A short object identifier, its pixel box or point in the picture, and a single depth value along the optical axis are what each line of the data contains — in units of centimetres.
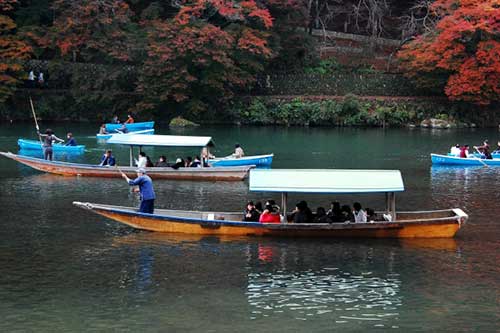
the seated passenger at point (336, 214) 2681
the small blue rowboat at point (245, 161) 4331
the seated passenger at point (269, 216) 2675
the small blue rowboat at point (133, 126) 6135
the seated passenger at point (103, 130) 5900
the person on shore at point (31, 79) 7509
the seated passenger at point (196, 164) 4091
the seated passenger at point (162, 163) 4038
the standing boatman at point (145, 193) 2675
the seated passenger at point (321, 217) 2661
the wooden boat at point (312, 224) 2630
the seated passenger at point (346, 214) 2683
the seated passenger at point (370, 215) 2723
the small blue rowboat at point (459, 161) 4681
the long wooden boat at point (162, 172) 3972
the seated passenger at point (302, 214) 2659
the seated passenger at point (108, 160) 4103
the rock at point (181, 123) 6994
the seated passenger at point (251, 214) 2709
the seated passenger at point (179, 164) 3995
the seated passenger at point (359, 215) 2684
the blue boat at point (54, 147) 4997
